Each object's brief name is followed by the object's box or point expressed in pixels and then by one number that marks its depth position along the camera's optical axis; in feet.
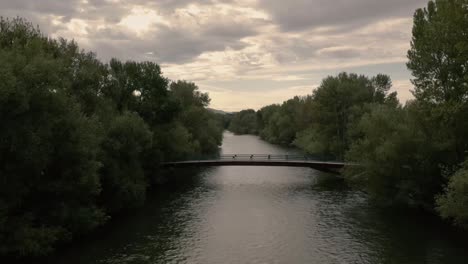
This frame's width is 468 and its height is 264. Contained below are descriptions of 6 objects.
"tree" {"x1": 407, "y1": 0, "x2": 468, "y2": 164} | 100.07
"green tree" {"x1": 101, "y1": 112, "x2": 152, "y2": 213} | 122.72
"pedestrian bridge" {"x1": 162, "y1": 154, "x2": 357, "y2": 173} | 183.73
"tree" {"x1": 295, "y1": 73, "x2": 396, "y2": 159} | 220.23
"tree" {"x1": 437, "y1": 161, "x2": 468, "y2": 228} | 86.12
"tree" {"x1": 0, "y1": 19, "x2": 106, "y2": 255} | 78.95
